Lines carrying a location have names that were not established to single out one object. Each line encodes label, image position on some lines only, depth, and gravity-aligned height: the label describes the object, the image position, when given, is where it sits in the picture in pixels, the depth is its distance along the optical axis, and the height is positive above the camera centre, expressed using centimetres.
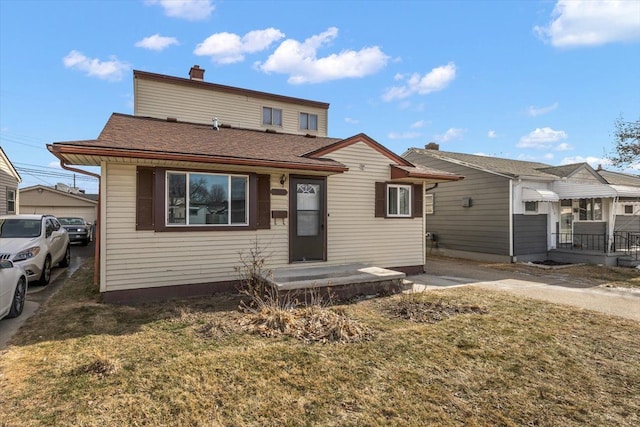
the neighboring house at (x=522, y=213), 1287 +16
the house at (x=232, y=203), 660 +28
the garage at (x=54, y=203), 2552 +80
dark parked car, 1691 -74
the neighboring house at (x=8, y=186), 1429 +118
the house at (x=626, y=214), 1685 +16
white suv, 759 -68
